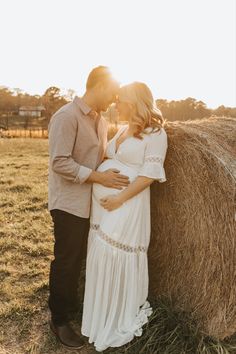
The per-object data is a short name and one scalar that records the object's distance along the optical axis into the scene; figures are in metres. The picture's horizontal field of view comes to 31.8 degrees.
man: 3.38
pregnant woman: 3.36
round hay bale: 3.37
